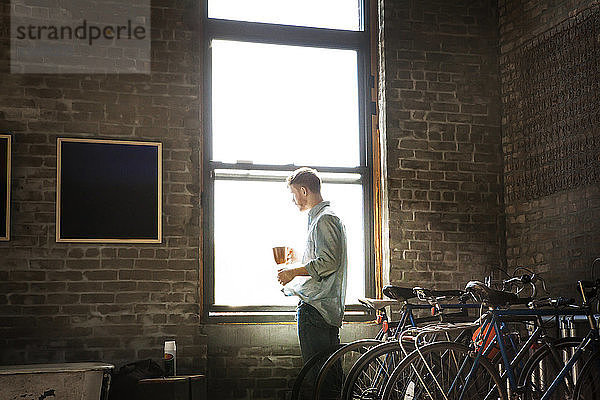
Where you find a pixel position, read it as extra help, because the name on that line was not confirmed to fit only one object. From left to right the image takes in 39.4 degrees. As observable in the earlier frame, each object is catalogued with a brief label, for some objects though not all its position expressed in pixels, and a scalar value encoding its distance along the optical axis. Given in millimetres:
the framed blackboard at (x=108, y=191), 5957
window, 6402
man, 5426
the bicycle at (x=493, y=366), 4398
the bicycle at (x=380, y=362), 5082
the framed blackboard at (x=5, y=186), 5801
